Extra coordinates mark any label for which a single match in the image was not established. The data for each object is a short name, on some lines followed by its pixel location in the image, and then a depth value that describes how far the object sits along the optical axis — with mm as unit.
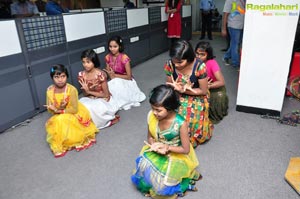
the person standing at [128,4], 5835
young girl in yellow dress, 2057
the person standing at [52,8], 3787
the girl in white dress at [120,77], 2789
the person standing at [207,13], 6348
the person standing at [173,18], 5009
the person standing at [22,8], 4695
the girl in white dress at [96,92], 2348
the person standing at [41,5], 5839
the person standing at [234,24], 3750
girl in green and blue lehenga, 1420
